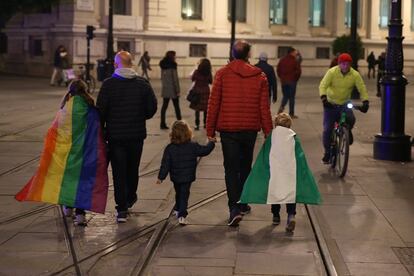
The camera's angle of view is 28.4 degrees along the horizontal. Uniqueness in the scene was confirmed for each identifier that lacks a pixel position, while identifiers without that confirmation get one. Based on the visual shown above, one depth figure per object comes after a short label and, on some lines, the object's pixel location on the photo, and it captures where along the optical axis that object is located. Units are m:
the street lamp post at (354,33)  25.76
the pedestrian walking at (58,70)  35.03
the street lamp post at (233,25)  36.56
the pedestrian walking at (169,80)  17.47
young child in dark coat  8.25
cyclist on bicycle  12.01
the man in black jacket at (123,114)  8.38
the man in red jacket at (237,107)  8.20
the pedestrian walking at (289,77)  20.80
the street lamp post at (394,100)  13.02
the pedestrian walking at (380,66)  30.77
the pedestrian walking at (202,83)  16.86
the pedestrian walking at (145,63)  40.28
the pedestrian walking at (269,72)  18.47
